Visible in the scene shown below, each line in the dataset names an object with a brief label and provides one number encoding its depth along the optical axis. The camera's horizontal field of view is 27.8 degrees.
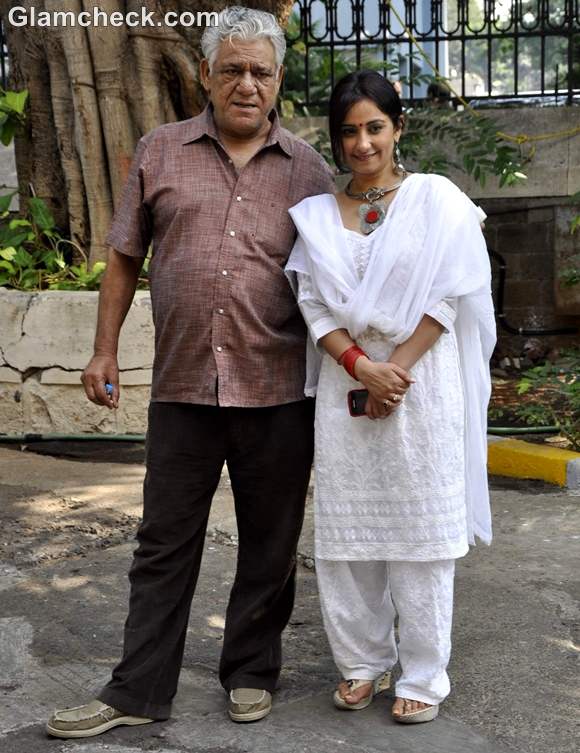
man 3.20
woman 3.10
